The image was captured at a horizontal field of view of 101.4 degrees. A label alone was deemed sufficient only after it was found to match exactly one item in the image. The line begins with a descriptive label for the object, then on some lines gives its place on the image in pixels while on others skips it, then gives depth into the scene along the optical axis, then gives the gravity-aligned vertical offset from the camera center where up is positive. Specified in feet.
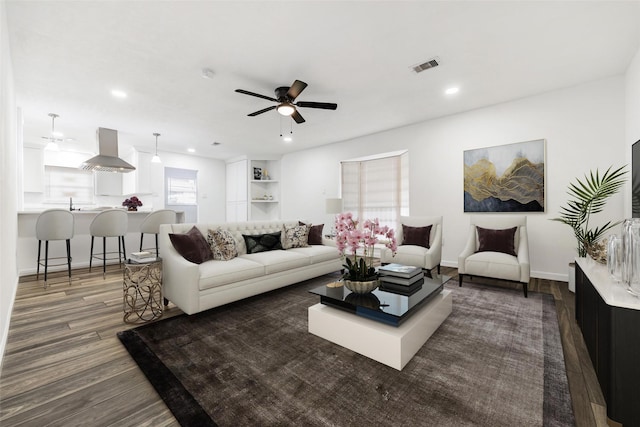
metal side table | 8.04 -2.40
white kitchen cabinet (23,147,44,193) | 20.10 +3.21
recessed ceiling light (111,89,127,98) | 11.71 +5.35
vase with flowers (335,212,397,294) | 6.62 -0.85
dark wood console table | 3.81 -2.17
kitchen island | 13.08 -1.75
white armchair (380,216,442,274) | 12.09 -1.91
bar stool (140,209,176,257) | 14.75 -0.60
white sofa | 7.92 -2.14
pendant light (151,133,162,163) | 19.82 +3.84
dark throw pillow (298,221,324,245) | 13.46 -1.28
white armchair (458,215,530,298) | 10.09 -1.78
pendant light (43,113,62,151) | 14.79 +5.24
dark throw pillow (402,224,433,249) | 13.21 -1.32
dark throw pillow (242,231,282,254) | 11.18 -1.39
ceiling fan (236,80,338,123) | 10.22 +4.46
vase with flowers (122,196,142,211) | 16.94 +0.44
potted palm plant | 8.98 +0.03
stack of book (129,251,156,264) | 8.20 -1.50
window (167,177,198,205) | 24.40 +1.85
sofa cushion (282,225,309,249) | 12.46 -1.27
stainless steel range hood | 15.93 +3.43
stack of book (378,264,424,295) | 7.22 -1.98
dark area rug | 4.32 -3.36
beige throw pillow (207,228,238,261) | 9.70 -1.29
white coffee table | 5.53 -2.83
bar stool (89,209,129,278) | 13.58 -0.72
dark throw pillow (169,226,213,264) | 8.69 -1.21
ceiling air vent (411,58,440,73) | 9.45 +5.40
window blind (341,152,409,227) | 18.31 +1.74
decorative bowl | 6.75 -1.97
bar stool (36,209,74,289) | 12.06 -0.70
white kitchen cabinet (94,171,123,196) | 23.18 +2.44
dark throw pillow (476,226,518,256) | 11.33 -1.35
